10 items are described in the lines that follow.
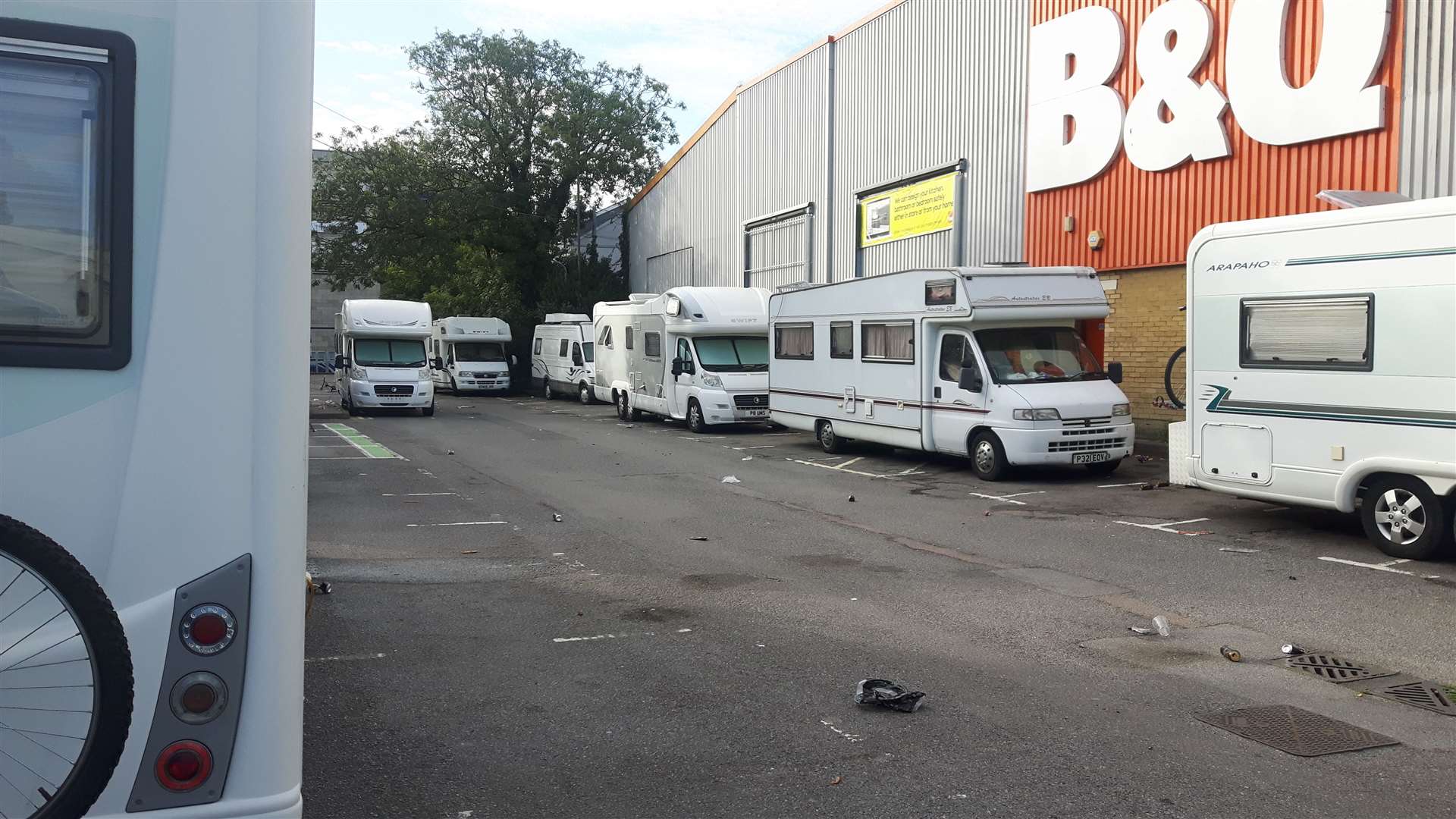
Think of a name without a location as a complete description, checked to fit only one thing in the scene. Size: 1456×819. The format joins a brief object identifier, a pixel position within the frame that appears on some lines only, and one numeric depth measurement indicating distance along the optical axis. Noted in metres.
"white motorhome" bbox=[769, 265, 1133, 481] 14.77
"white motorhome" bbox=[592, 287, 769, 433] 23.23
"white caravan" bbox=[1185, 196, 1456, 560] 9.44
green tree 44.06
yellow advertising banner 24.48
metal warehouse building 15.58
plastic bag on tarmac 5.87
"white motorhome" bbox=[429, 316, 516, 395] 39.22
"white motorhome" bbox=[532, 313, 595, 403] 34.81
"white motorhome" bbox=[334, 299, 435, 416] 28.11
